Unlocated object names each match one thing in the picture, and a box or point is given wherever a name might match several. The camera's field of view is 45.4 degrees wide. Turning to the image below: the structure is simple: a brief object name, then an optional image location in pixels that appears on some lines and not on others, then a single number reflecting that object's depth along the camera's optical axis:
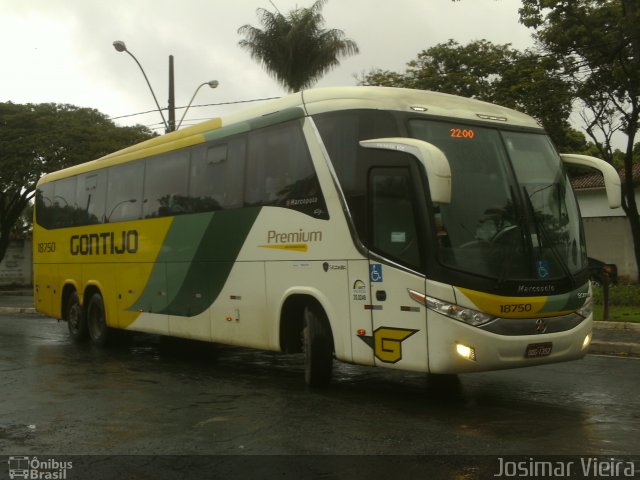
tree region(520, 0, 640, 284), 21.45
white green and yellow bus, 7.27
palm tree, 31.11
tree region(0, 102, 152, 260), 37.38
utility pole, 24.22
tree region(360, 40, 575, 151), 23.27
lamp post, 23.89
